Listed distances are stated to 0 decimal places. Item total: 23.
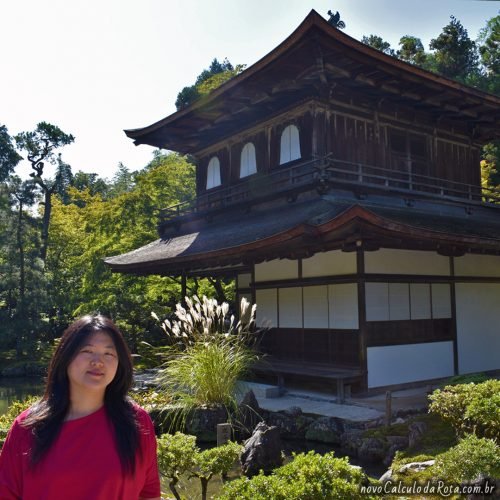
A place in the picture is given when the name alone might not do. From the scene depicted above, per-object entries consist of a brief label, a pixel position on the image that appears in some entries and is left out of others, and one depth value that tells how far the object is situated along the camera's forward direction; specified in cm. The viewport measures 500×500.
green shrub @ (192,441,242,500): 490
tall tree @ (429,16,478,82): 3170
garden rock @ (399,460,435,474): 510
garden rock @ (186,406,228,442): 771
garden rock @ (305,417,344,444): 772
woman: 210
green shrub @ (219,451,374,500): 356
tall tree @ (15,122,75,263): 3385
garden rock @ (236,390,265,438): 791
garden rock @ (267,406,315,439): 819
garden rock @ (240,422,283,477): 636
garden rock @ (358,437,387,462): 669
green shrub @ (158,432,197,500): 475
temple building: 997
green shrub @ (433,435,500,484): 427
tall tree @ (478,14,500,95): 2732
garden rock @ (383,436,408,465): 651
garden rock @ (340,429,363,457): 710
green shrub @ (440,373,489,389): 771
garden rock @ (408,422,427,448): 620
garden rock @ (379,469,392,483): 508
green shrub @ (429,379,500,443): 519
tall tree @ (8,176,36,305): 2647
